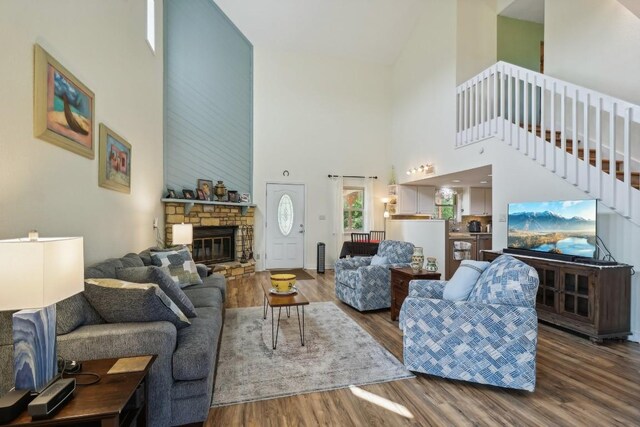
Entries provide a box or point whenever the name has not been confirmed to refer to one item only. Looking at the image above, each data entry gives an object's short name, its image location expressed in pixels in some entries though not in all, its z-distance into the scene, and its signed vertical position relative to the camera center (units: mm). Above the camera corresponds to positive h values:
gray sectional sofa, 1649 -753
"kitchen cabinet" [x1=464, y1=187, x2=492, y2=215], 8117 +299
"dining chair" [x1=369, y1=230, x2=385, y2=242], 7965 -567
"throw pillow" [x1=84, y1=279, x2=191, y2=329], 1871 -526
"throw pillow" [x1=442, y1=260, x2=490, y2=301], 2553 -548
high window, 4305 +2561
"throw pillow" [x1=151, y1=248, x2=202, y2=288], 3461 -600
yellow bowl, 3256 -710
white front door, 7504 -336
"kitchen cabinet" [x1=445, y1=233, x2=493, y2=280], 6172 -666
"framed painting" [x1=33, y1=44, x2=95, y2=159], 1912 +696
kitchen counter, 6326 -440
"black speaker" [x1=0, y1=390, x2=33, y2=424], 1138 -702
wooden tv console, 3164 -868
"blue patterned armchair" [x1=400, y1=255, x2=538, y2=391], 2248 -855
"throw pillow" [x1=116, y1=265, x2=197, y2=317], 2334 -505
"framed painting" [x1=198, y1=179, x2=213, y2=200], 5956 +449
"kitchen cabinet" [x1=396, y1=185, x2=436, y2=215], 7789 +311
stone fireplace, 5445 -377
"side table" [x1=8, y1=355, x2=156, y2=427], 1171 -744
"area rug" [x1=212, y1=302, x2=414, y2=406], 2354 -1272
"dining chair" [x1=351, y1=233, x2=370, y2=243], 7711 -597
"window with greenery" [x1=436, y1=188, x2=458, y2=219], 8445 +227
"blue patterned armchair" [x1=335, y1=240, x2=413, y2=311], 4121 -898
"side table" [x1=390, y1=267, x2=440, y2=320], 3561 -784
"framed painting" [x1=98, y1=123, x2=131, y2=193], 2869 +480
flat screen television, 3469 -163
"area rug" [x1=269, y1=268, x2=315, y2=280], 6610 -1336
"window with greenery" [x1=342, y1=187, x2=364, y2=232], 8086 +105
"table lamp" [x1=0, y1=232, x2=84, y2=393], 1187 -311
